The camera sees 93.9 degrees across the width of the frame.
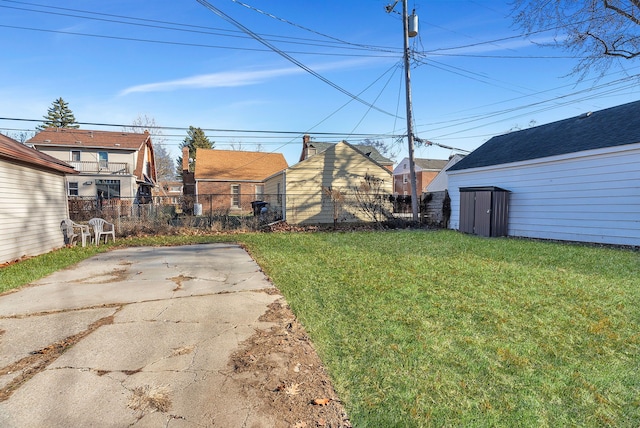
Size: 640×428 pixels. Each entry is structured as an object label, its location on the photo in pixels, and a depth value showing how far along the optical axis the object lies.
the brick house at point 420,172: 40.28
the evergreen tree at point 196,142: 42.34
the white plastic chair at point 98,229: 9.53
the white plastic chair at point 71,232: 9.26
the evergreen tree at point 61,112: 48.78
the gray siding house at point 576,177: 8.23
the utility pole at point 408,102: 13.72
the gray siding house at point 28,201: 6.88
